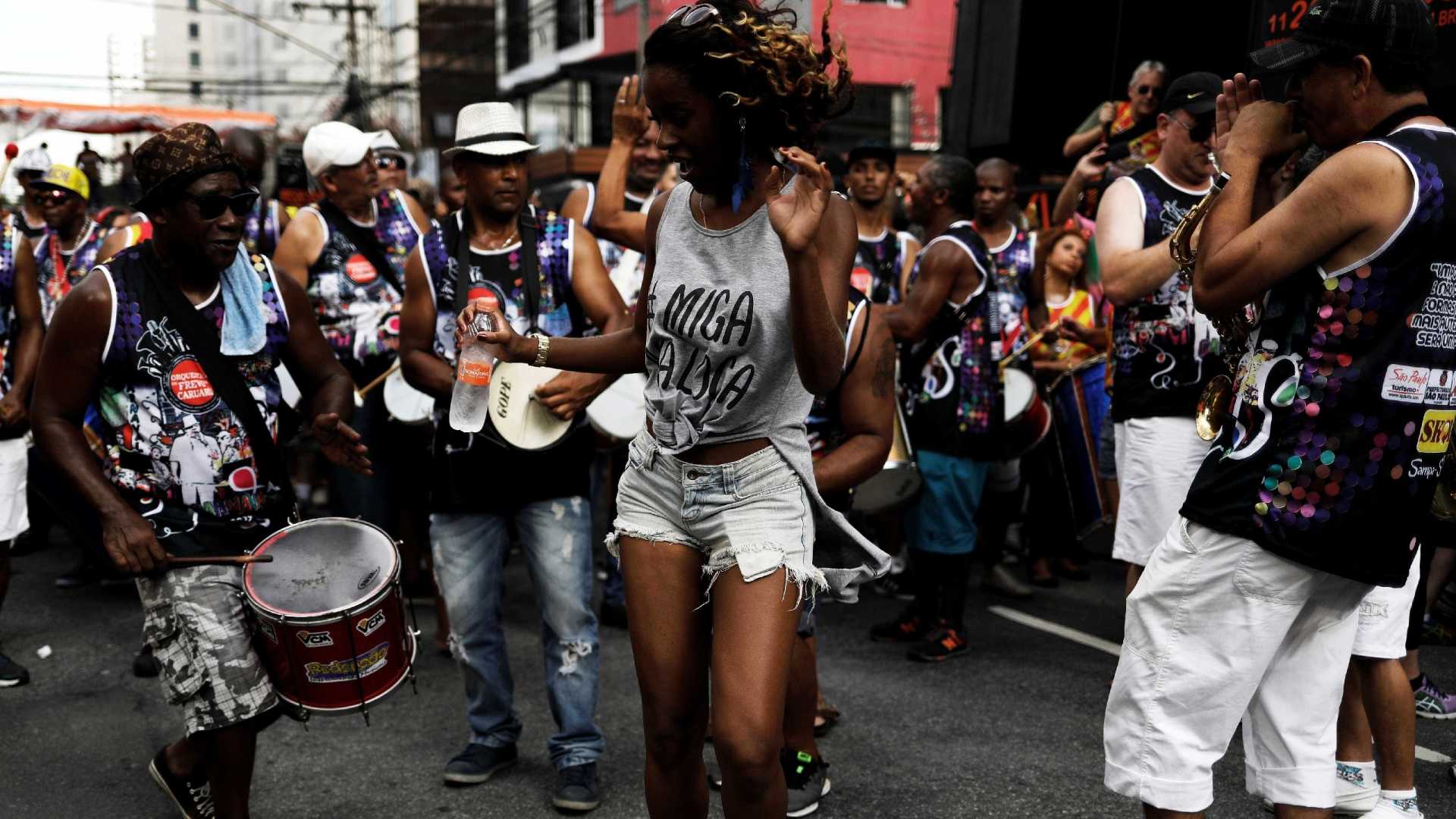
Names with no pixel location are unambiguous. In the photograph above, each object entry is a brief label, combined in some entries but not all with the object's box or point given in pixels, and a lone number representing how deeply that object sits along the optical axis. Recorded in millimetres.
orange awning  15137
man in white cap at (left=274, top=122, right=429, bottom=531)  6172
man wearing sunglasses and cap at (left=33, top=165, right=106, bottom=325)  7180
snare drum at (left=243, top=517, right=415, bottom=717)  3465
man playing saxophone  2738
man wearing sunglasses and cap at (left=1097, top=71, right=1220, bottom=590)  4570
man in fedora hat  4371
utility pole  30297
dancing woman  2869
